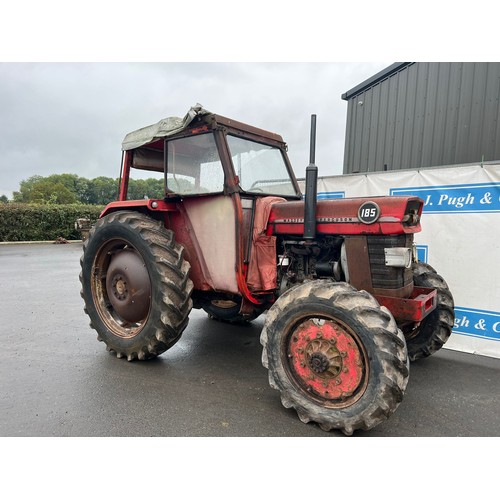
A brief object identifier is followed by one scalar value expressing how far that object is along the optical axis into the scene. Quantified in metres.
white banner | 4.36
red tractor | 2.58
